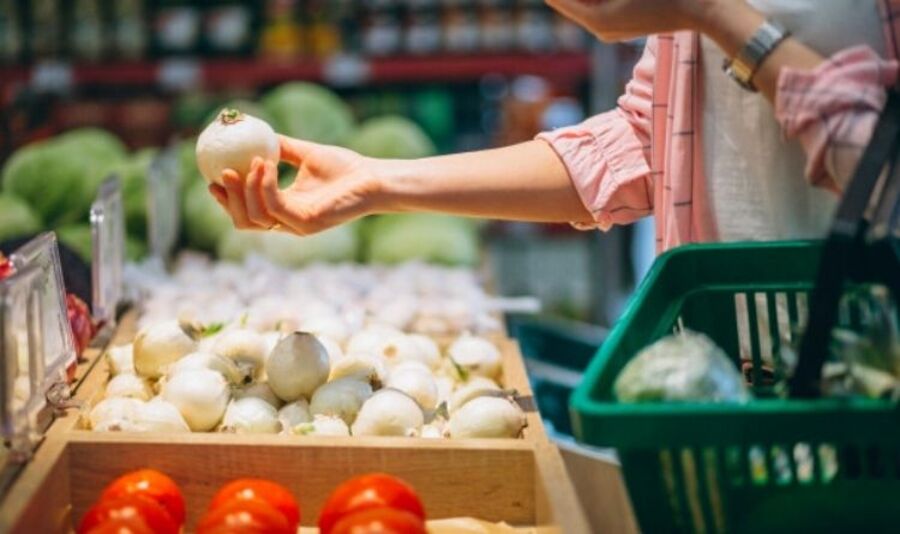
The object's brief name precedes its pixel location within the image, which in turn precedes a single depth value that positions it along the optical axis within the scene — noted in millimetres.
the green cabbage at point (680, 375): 1387
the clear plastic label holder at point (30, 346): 1655
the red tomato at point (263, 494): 1634
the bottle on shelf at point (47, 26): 5523
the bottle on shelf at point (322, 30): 5461
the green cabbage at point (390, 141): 4574
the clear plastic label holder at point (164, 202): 3406
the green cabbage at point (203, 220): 4102
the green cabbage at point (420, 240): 4117
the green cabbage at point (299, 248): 3916
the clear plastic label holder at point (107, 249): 2588
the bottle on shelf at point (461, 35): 5441
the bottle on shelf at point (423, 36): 5469
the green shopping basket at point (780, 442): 1329
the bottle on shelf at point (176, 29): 5500
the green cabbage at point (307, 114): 4594
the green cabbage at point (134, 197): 3861
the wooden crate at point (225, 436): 1959
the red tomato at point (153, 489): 1662
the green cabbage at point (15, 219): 3535
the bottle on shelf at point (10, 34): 5480
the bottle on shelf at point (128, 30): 5496
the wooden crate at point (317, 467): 1856
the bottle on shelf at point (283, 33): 5461
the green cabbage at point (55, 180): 3861
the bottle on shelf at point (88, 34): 5488
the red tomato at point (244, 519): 1558
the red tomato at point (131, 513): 1602
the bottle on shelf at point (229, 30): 5473
